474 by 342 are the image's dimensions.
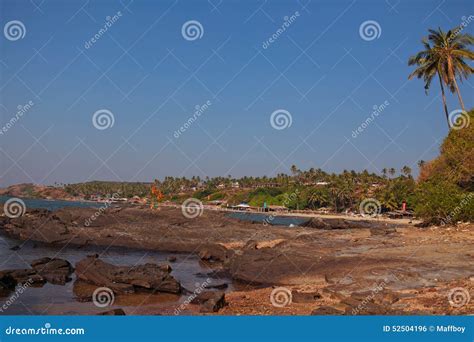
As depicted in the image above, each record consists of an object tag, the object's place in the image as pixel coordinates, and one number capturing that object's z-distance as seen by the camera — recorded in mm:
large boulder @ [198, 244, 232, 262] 35656
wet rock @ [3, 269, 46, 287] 23969
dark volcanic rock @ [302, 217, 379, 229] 65981
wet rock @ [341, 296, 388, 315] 12992
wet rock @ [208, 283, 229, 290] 24003
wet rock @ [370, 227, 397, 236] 40988
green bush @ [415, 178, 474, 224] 35344
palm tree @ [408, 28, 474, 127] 42875
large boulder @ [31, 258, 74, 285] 25141
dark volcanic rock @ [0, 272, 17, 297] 22044
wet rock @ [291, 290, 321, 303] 16797
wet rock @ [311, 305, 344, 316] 13172
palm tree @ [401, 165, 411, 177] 140125
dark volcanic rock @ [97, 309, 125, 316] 15531
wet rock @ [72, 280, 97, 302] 21005
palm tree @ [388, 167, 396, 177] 149125
